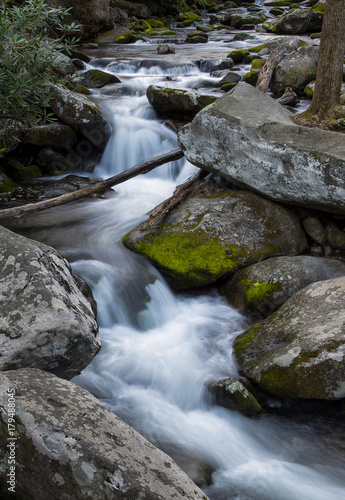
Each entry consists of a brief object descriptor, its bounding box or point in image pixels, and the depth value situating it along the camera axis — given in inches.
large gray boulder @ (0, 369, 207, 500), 95.1
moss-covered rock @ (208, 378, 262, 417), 167.9
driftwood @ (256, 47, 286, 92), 461.9
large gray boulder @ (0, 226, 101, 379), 135.9
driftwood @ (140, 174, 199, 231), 264.9
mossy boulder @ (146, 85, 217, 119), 388.5
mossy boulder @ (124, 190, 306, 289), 235.5
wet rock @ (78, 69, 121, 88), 503.8
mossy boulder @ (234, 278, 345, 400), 160.4
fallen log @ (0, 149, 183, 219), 244.0
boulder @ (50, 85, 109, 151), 378.0
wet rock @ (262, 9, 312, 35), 794.2
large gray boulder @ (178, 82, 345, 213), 219.6
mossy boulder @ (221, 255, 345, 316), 214.5
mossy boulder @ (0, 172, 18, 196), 326.0
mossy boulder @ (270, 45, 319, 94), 463.2
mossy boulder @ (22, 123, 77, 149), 359.6
